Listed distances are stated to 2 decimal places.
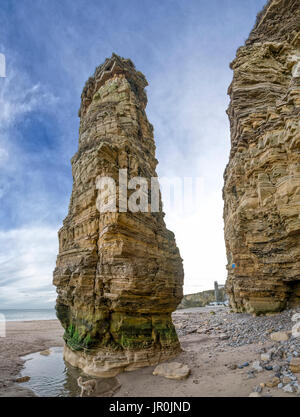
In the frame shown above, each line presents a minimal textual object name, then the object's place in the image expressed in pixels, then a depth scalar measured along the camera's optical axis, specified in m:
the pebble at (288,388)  4.86
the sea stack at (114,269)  8.71
